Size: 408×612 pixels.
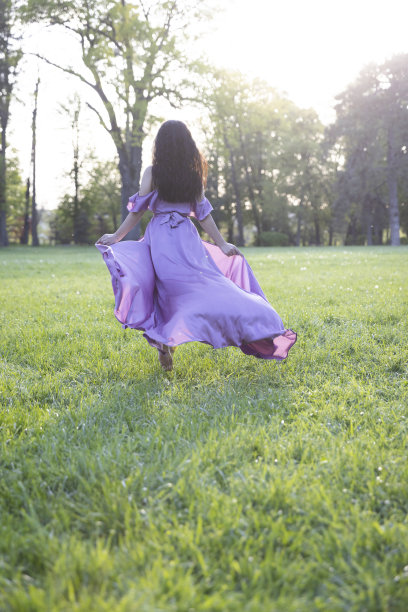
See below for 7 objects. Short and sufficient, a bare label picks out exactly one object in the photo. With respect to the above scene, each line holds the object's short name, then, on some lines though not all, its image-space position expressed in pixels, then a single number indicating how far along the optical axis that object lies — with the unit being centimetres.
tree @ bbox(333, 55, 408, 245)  3609
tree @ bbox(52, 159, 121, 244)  4456
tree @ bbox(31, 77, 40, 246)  3619
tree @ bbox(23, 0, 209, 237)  2070
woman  390
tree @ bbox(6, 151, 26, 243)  3372
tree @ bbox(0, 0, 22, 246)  2259
